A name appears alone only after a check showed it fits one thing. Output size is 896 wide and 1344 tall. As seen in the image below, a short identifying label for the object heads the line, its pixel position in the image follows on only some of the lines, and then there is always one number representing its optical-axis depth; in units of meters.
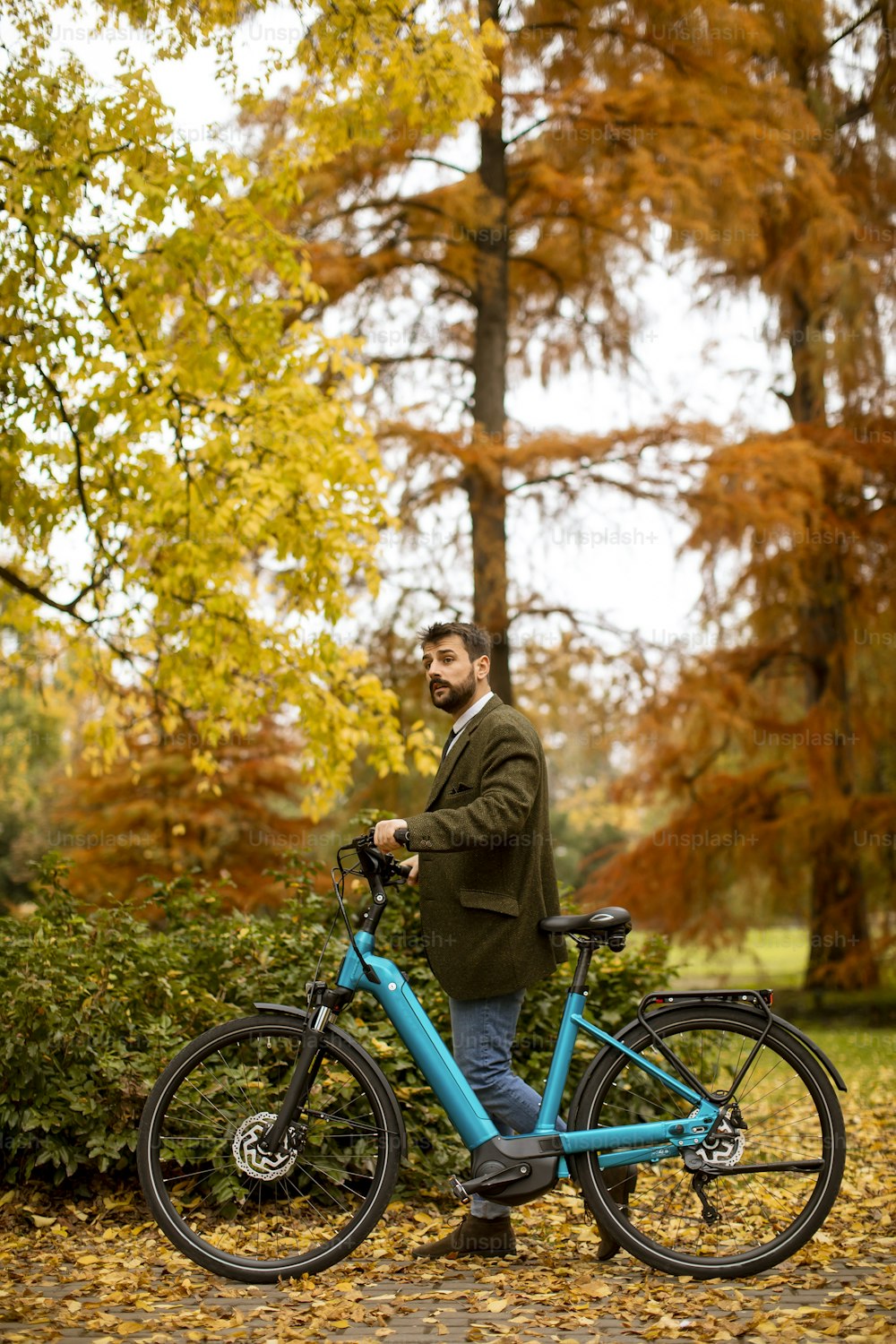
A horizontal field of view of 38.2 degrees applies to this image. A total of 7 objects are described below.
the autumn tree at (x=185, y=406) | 6.17
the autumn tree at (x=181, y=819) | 14.03
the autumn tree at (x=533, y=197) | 11.73
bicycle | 3.66
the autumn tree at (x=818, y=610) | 12.92
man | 3.80
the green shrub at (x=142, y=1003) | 4.44
